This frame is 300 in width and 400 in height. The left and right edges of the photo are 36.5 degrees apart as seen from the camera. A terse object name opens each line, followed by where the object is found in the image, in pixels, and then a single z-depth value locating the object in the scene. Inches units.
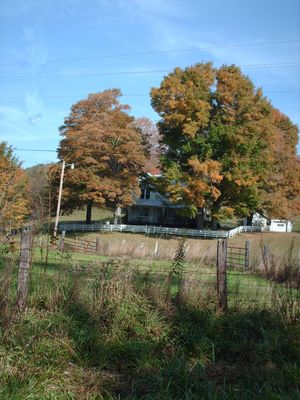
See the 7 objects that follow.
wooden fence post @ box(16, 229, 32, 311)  244.5
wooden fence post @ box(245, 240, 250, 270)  827.3
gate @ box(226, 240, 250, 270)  808.3
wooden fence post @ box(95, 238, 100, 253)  1087.6
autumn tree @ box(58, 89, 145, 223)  1807.3
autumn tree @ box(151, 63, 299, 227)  1754.4
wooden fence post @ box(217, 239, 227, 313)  269.4
